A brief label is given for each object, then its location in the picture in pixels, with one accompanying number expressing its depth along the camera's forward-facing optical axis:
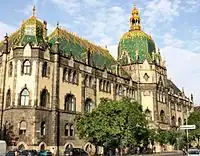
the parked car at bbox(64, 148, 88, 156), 29.33
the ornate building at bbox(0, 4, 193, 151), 35.17
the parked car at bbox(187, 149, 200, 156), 30.51
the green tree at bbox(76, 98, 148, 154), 33.27
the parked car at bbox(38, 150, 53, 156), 29.01
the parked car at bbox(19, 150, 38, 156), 27.45
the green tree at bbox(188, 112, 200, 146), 54.99
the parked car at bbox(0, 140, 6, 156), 27.05
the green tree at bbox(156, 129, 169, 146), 50.66
